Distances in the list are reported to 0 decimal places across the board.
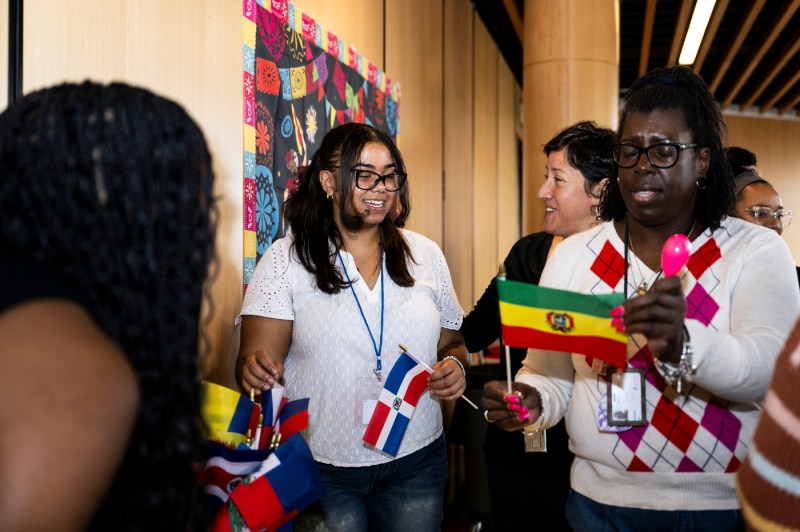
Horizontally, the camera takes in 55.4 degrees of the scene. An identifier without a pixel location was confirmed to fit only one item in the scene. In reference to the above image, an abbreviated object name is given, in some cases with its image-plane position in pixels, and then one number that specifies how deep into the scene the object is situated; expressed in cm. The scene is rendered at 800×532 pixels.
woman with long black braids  85
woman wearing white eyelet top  230
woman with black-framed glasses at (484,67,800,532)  149
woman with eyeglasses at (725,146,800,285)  323
